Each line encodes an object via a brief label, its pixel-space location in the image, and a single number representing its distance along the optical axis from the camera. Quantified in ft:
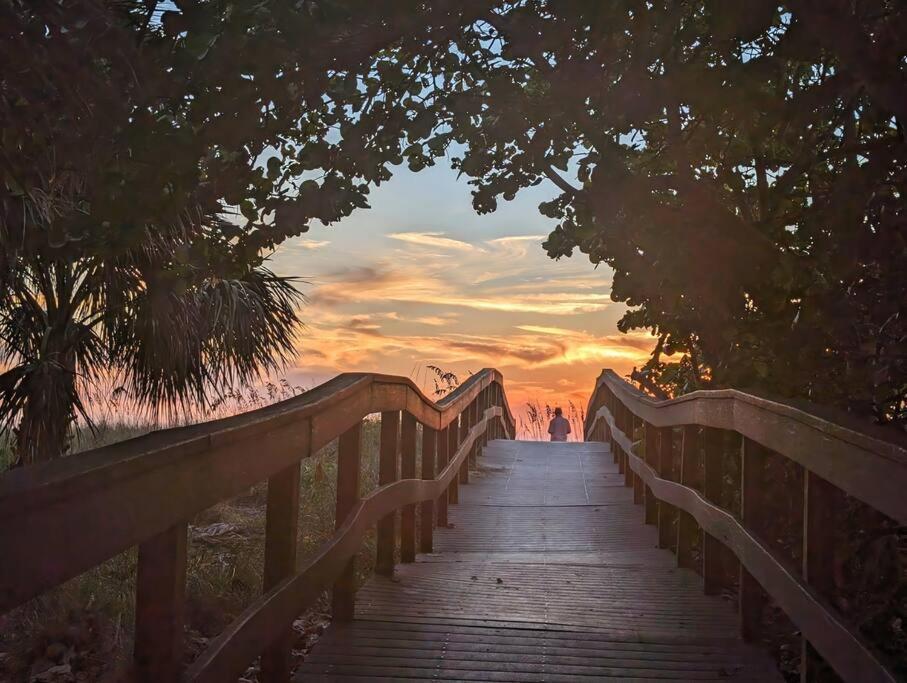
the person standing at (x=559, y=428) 66.59
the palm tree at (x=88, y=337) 28.66
